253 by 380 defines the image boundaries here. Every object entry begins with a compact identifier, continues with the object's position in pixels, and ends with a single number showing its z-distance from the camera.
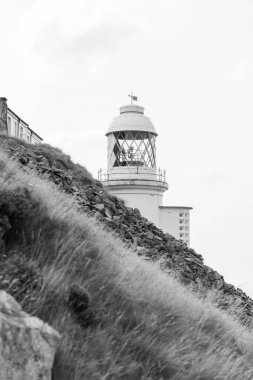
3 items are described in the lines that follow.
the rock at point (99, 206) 16.70
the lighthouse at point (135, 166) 38.62
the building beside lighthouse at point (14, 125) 34.09
